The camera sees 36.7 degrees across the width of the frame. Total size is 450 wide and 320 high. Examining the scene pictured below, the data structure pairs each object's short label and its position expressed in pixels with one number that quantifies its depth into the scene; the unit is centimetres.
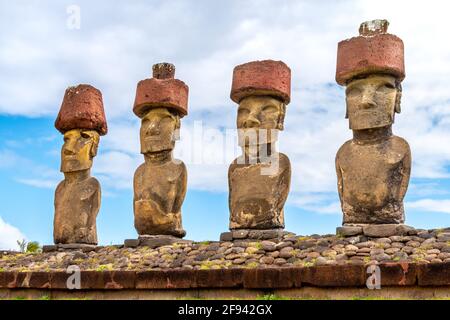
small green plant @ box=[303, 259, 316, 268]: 792
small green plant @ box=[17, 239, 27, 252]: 1674
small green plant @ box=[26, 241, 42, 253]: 1723
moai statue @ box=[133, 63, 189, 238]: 1091
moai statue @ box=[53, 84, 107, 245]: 1189
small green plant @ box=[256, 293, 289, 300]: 765
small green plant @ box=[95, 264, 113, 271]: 958
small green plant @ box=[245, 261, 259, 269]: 841
